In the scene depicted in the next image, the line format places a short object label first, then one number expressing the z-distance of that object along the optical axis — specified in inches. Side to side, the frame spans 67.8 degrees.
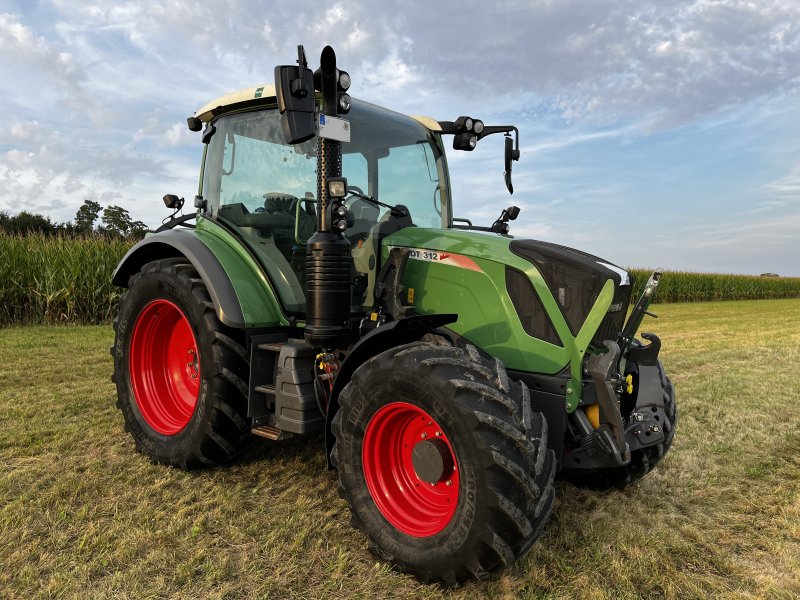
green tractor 94.9
